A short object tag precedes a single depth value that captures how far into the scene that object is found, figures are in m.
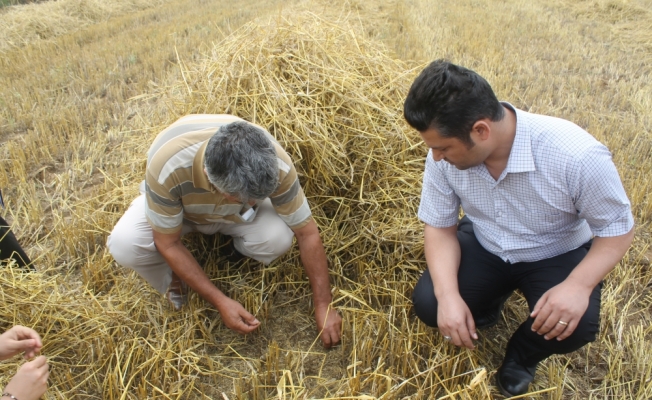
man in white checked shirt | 1.82
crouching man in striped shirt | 1.97
